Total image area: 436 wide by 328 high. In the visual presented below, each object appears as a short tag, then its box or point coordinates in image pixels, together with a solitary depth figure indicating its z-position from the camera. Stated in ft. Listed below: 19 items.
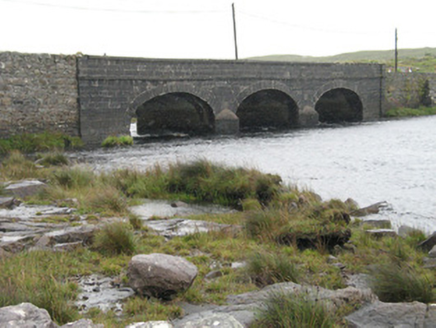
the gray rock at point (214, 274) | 18.23
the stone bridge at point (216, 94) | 76.28
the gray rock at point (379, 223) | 28.16
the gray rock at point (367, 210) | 32.27
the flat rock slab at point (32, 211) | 26.43
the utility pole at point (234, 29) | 131.13
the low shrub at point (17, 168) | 41.52
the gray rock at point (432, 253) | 21.42
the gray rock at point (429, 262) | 19.47
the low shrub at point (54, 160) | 50.78
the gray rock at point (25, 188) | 32.55
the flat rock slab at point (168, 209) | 31.15
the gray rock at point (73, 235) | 21.17
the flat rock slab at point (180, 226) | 24.61
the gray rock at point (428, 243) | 23.06
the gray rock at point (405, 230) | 25.90
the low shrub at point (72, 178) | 37.19
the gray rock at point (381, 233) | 24.89
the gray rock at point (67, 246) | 19.72
